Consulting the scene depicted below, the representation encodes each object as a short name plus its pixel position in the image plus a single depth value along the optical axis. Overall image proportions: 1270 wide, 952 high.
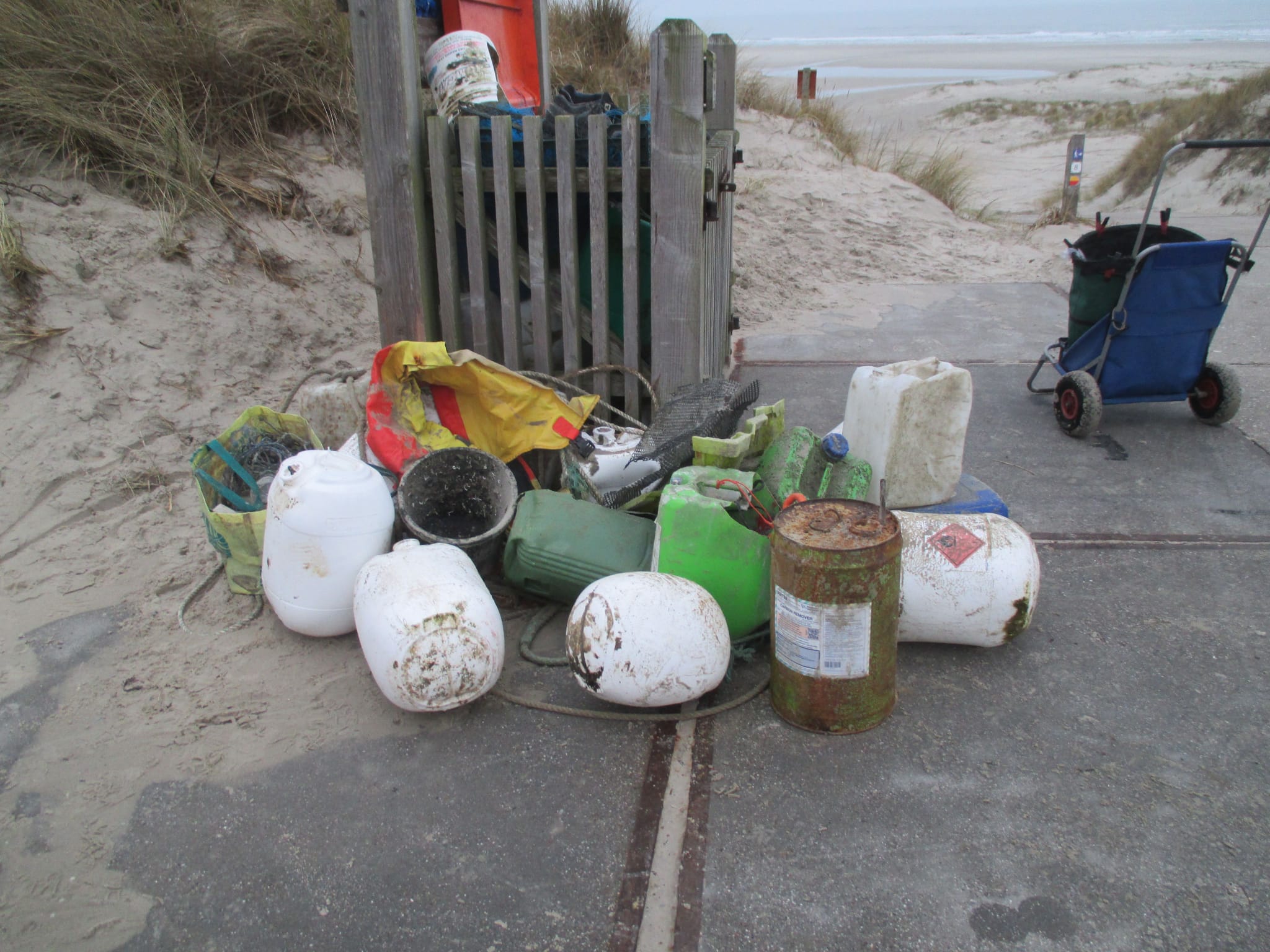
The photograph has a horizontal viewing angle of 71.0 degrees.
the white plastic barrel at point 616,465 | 3.50
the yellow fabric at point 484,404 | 3.59
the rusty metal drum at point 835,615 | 2.37
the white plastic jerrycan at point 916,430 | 3.28
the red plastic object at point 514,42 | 5.14
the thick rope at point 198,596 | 3.10
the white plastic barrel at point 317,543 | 2.89
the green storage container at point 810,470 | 3.10
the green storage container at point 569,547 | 3.01
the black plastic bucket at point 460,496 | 3.31
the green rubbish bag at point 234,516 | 3.14
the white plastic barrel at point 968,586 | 2.76
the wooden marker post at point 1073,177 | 10.97
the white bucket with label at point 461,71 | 4.15
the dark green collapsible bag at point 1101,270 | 4.48
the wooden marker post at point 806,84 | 13.52
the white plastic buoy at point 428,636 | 2.50
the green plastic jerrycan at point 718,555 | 2.80
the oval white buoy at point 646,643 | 2.49
